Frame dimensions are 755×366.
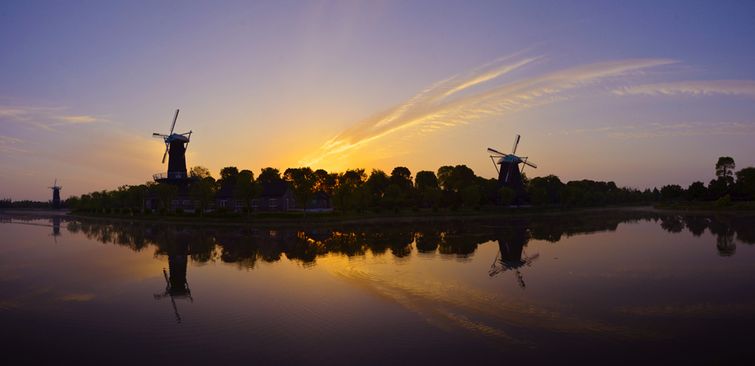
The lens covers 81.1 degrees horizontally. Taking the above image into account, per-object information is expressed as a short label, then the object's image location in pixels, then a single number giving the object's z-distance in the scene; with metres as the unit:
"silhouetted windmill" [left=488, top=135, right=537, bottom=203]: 107.62
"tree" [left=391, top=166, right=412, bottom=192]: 119.26
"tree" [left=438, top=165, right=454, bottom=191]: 123.06
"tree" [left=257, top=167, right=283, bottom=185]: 125.62
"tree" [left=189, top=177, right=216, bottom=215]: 74.44
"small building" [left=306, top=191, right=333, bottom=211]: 85.09
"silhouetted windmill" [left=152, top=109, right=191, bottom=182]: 85.69
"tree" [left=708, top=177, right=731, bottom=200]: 99.25
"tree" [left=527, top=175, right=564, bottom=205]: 109.91
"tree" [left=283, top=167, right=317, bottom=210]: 69.38
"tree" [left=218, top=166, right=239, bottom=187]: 126.88
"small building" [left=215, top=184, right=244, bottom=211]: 87.88
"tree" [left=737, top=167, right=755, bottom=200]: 94.62
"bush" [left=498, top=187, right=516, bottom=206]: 97.69
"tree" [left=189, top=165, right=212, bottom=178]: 105.88
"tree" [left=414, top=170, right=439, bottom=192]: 122.59
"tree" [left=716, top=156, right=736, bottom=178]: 105.19
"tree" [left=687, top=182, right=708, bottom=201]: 103.19
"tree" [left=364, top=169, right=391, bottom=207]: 108.86
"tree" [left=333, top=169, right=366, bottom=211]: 79.36
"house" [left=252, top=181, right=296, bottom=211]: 85.00
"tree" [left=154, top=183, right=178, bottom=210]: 77.44
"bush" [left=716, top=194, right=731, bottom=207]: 91.31
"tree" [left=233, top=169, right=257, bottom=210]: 71.44
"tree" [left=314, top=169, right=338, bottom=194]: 96.75
